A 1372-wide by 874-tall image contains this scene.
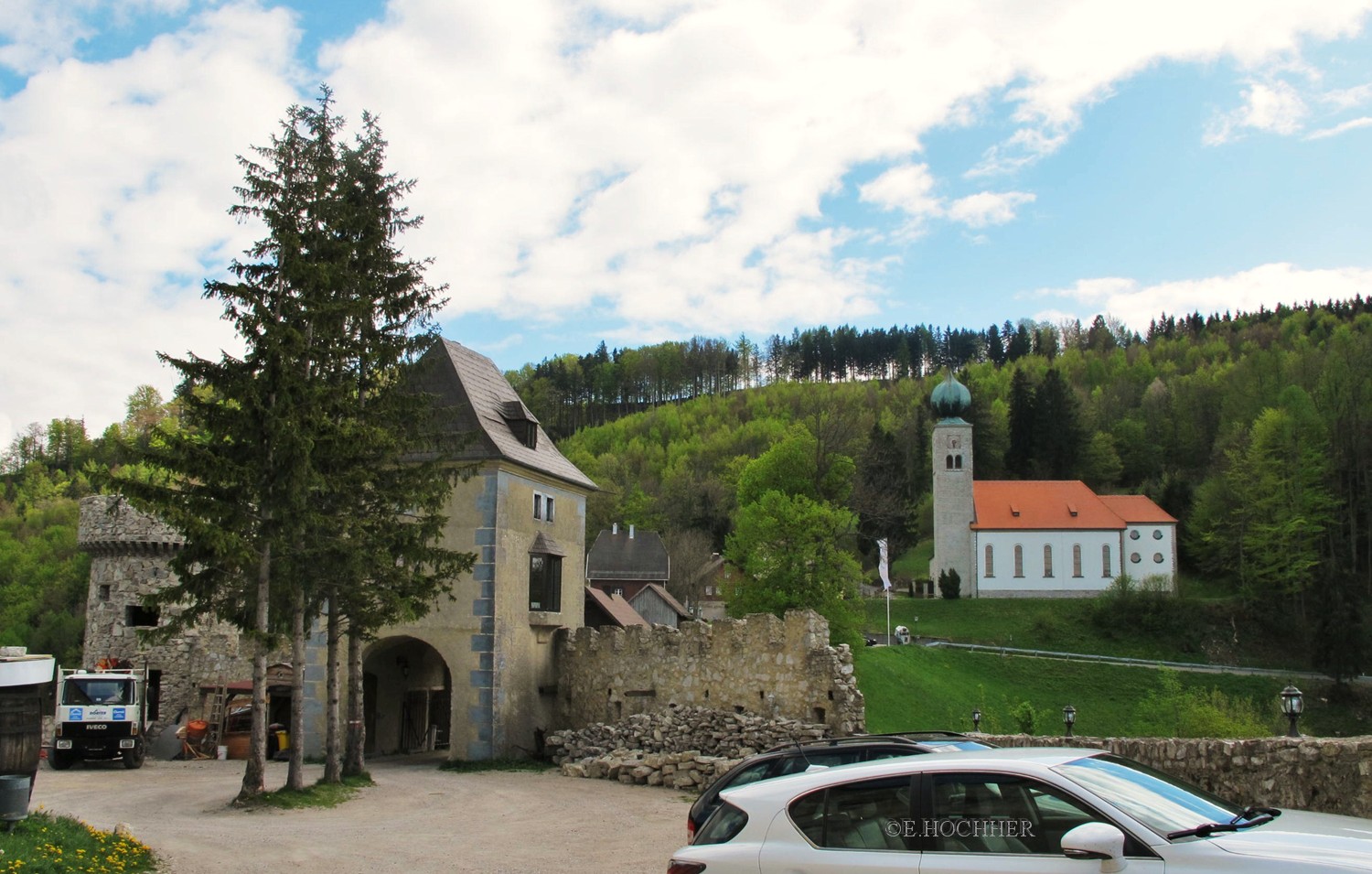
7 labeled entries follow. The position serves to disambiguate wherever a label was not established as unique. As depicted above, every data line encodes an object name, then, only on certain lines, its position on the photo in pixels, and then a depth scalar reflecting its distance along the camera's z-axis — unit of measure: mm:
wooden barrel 12227
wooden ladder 29344
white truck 25516
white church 78875
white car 5445
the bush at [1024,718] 25031
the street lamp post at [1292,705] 14641
